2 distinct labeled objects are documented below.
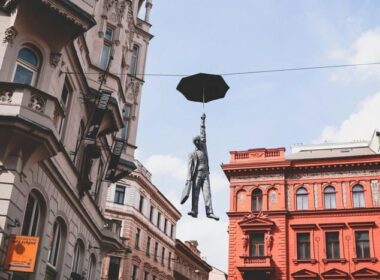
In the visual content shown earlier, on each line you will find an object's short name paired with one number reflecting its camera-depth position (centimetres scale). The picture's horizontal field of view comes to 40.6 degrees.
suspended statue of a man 1033
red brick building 3669
